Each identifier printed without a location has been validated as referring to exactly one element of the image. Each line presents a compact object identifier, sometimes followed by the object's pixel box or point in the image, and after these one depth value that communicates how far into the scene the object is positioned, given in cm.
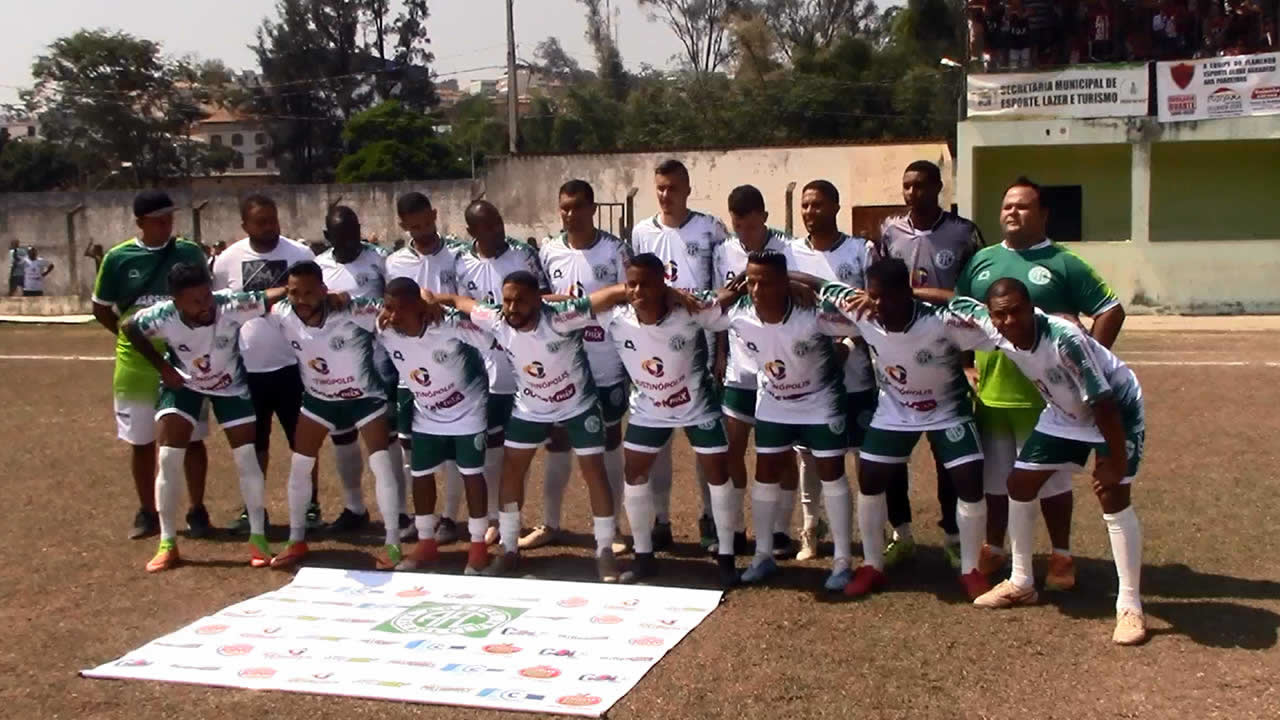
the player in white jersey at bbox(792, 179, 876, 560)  728
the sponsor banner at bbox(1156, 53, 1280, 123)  2459
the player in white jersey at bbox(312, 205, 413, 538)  821
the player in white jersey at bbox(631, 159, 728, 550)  777
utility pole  4297
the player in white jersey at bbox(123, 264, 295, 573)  791
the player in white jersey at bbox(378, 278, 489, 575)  750
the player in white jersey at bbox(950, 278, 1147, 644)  599
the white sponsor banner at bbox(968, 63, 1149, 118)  2534
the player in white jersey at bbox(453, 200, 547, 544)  795
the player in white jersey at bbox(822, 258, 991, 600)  651
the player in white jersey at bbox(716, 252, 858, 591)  686
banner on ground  562
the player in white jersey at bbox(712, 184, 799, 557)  745
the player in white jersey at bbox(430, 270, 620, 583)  725
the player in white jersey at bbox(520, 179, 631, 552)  782
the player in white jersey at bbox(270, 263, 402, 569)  770
